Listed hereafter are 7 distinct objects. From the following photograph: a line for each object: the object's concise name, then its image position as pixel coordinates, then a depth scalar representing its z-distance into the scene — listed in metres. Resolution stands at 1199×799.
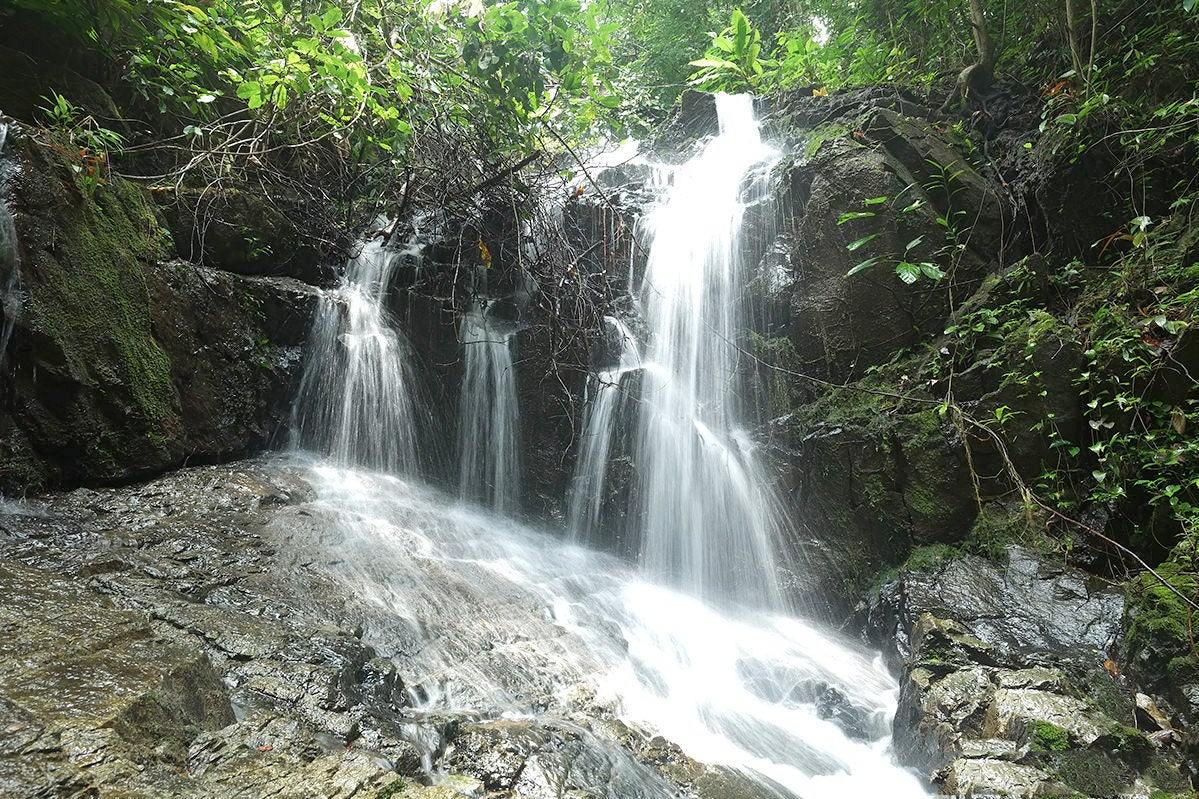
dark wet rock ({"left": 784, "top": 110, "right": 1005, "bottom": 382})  6.25
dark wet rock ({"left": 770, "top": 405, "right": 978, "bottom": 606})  5.47
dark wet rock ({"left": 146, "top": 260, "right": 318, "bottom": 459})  5.04
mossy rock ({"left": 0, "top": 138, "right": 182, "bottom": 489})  3.89
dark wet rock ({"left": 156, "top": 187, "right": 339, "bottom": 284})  5.48
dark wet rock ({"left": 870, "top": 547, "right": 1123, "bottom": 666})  4.15
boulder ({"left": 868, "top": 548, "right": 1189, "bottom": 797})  3.06
